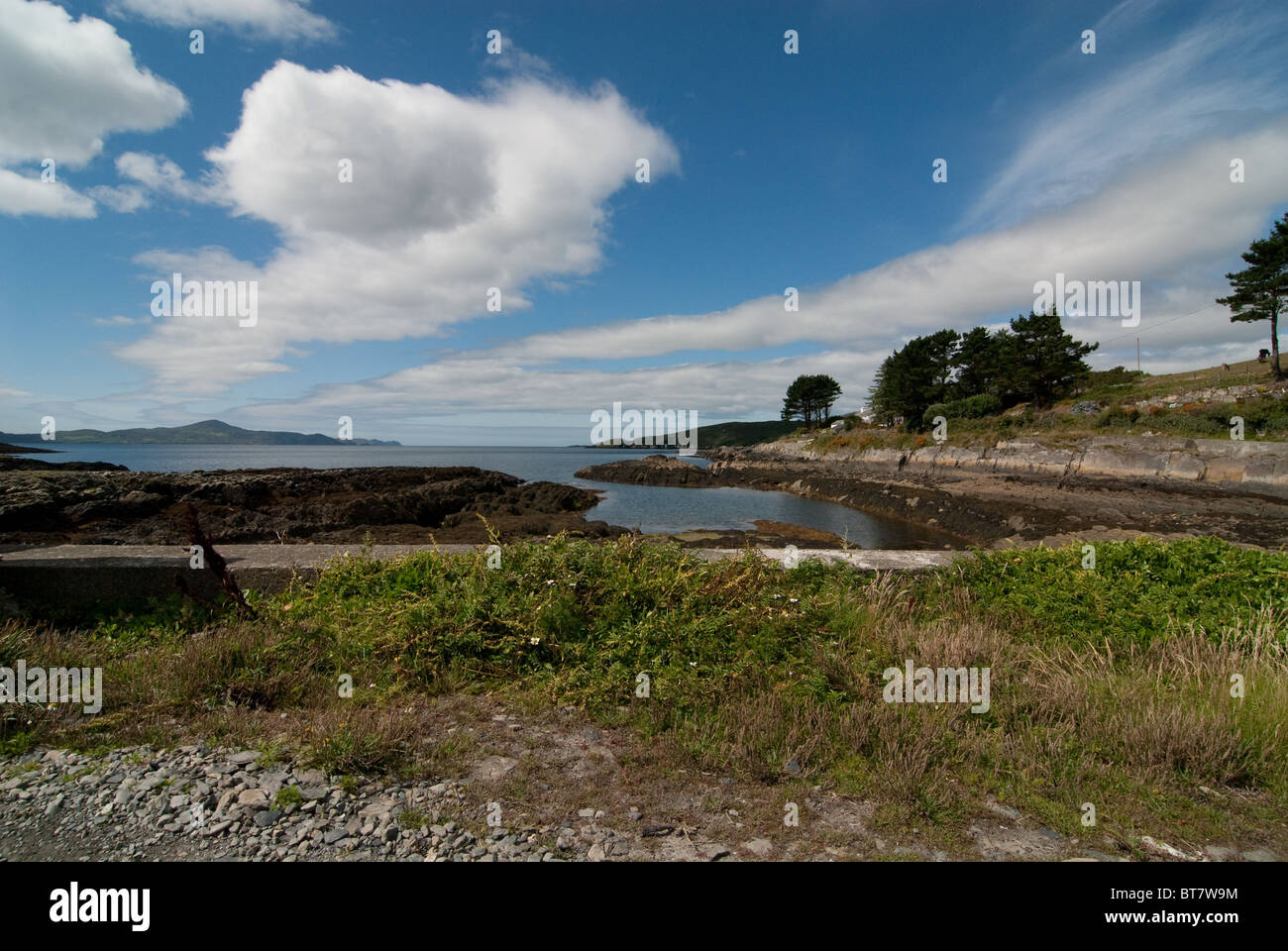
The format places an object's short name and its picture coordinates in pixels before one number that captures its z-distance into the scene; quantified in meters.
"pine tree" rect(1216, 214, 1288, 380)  31.61
